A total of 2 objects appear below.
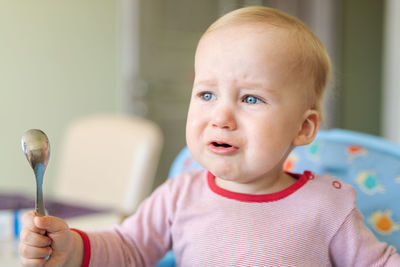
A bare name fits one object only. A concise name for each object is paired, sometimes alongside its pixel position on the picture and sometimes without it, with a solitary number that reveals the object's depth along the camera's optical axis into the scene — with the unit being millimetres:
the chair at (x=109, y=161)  1716
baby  774
